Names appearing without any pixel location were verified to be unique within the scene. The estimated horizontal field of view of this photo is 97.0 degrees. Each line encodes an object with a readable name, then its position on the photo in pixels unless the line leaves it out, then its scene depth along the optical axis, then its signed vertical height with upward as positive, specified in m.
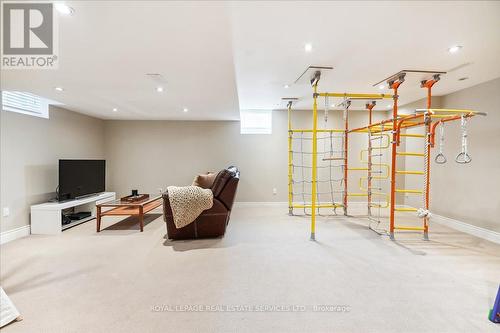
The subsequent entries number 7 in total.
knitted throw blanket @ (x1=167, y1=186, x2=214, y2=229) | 3.17 -0.57
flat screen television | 4.00 -0.28
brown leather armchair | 3.32 -0.79
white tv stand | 3.59 -0.90
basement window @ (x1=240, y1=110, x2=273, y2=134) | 5.82 +1.13
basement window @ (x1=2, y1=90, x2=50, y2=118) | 3.32 +0.98
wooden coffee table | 3.69 -0.79
